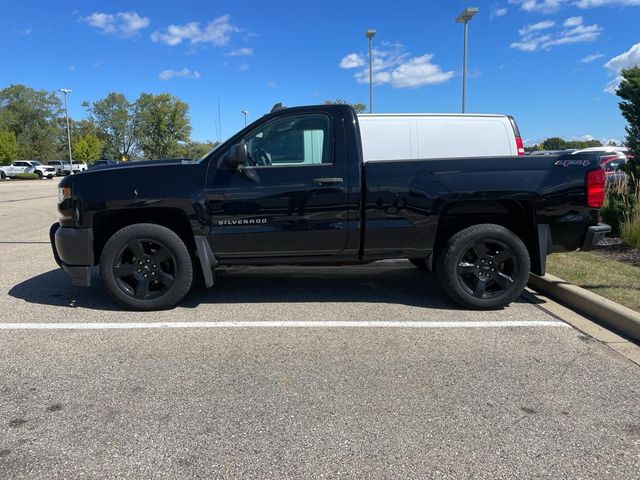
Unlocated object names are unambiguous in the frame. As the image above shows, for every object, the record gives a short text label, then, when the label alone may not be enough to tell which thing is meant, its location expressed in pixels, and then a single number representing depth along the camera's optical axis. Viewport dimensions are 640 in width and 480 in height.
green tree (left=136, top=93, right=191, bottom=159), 65.00
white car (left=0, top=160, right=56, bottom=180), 49.41
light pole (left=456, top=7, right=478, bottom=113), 17.53
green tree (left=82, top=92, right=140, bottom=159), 91.00
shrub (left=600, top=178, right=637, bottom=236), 7.81
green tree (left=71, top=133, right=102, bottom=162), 70.56
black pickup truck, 4.80
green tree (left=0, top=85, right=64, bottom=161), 79.00
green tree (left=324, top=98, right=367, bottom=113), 42.36
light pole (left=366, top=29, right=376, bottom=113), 26.23
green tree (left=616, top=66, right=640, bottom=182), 8.35
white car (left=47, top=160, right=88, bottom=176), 59.69
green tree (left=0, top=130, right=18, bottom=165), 51.41
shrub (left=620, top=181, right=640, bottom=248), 7.26
